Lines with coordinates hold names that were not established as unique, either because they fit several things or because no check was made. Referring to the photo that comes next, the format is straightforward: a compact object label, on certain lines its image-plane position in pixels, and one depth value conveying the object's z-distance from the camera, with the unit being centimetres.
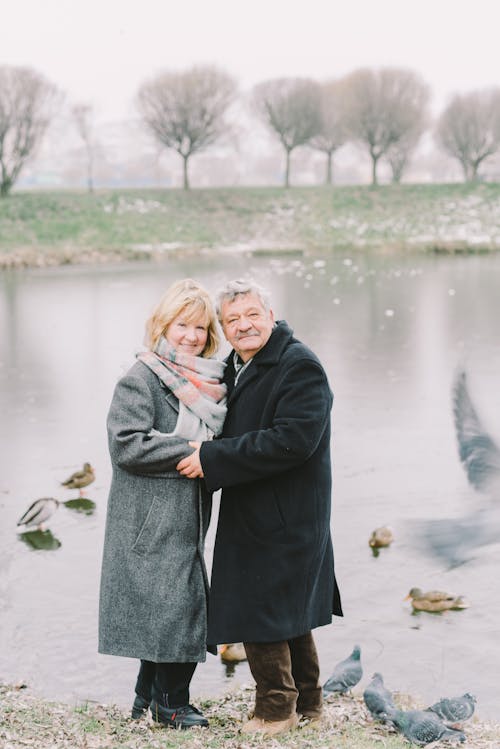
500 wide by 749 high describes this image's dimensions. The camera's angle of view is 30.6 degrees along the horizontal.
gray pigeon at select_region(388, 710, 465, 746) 389
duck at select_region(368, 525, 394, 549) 698
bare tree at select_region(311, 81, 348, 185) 5788
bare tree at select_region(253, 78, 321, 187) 5716
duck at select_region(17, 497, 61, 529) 735
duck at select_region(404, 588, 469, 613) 595
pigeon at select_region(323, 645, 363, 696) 463
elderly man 347
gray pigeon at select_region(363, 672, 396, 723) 416
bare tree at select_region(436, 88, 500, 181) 6031
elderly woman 358
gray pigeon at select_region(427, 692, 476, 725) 411
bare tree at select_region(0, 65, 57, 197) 4922
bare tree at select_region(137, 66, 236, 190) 5428
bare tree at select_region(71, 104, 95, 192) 5962
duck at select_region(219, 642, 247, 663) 545
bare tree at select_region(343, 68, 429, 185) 5700
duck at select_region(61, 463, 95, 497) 831
